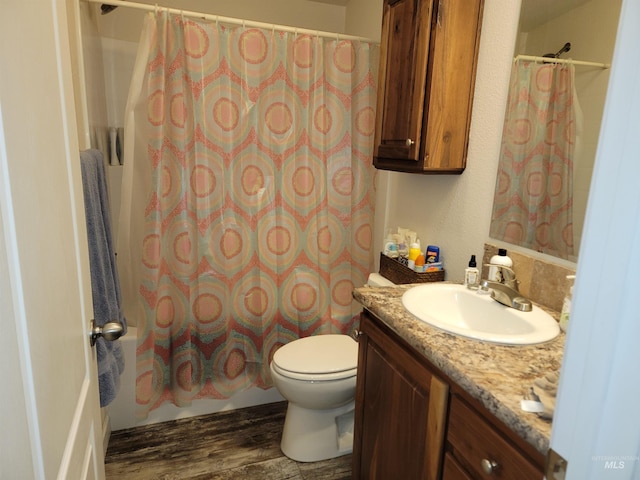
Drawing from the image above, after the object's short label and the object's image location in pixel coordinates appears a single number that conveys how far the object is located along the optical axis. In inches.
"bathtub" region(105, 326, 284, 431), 80.0
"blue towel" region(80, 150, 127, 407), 46.9
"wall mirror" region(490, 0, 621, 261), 44.9
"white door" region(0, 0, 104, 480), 19.3
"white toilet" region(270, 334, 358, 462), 68.7
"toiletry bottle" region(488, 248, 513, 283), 53.6
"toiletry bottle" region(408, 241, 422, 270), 68.4
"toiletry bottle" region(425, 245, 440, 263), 68.7
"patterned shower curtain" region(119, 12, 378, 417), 74.4
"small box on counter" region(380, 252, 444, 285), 66.9
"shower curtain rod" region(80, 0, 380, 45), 69.7
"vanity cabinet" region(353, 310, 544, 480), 31.6
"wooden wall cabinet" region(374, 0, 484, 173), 57.5
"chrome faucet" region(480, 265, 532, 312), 47.1
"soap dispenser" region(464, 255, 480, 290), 56.0
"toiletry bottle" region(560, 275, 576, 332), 42.3
